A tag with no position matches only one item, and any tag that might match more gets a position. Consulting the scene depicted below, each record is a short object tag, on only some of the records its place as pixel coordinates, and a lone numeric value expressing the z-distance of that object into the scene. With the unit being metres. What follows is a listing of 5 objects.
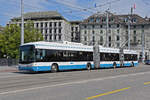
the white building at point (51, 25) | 95.92
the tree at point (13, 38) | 46.88
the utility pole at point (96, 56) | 27.07
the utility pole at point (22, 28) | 26.25
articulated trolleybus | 19.64
